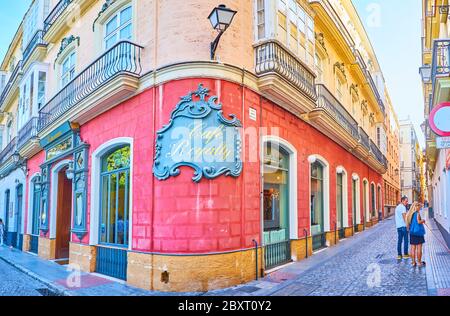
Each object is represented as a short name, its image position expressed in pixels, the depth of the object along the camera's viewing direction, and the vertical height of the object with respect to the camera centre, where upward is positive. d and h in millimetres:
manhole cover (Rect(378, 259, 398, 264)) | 9998 -1813
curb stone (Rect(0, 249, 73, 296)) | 7782 -2061
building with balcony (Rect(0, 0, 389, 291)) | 7496 +1350
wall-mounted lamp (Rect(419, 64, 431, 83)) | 13148 +4095
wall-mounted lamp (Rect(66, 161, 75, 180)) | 11024 +602
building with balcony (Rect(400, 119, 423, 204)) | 56594 +4984
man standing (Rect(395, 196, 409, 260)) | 10461 -960
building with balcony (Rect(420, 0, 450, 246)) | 9172 +3367
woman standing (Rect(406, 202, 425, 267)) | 9188 -975
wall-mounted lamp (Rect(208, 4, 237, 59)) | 7246 +3327
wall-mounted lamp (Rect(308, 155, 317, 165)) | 12106 +1053
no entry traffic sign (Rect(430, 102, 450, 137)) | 6341 +1208
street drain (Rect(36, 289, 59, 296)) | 7918 -2083
